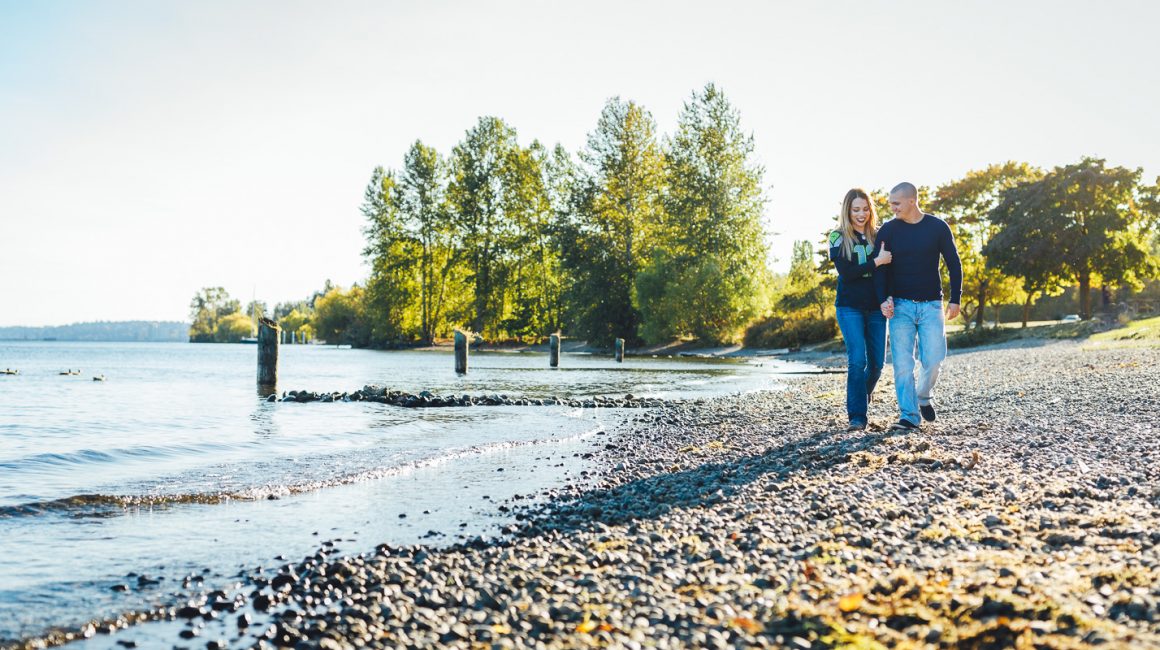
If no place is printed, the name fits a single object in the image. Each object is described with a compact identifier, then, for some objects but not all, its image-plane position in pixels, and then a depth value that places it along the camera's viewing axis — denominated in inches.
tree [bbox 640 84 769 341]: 2086.6
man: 336.8
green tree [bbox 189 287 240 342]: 7027.6
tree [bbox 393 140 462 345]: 2773.1
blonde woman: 350.6
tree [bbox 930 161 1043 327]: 1882.4
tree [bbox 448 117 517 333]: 2731.3
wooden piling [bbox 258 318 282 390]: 965.8
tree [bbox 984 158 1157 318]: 1635.1
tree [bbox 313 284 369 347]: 4124.0
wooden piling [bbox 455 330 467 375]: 1250.6
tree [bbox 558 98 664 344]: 2372.0
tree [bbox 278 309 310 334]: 6058.1
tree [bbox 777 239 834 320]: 2037.4
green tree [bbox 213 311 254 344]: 6451.8
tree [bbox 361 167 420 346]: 2874.0
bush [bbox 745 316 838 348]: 1995.6
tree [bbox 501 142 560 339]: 2760.8
